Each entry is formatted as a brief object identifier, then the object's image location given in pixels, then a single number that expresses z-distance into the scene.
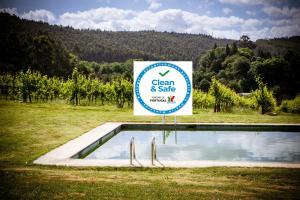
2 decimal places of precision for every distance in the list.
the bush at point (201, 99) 32.40
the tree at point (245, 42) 90.31
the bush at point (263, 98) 25.09
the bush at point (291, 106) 26.30
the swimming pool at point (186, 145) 8.70
